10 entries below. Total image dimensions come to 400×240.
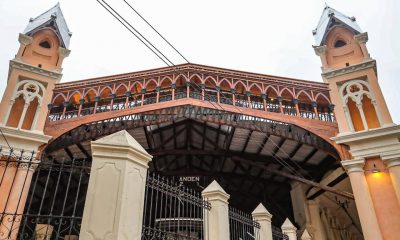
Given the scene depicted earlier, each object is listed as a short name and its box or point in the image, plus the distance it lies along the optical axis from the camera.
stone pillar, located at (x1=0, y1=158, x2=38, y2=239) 9.82
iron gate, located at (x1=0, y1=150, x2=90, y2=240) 4.05
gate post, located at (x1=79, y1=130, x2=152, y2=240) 3.15
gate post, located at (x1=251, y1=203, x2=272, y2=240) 7.18
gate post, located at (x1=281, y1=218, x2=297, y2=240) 9.06
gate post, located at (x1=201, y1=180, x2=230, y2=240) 5.65
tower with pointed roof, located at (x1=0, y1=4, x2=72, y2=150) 11.39
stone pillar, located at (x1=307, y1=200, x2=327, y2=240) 14.59
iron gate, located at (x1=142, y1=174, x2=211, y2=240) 4.44
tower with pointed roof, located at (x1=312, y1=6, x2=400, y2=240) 10.09
